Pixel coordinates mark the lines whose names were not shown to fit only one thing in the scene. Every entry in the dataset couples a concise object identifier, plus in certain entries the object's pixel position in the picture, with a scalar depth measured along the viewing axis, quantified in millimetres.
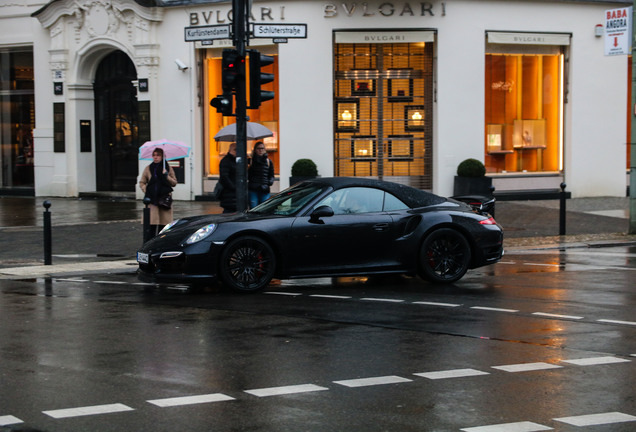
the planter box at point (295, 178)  24984
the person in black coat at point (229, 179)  17547
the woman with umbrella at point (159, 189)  16266
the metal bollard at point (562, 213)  19031
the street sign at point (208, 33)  16219
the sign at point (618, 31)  19203
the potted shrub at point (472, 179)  24938
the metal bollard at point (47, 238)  15109
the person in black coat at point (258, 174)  18578
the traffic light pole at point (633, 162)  19078
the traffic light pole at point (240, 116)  15828
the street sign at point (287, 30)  16672
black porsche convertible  12102
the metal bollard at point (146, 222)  15846
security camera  26625
